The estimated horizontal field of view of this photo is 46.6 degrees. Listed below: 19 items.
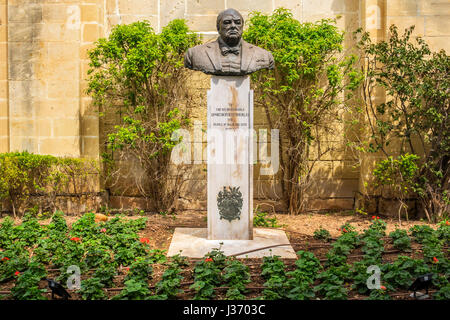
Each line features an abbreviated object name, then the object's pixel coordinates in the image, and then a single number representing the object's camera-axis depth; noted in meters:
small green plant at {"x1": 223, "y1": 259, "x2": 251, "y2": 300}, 4.33
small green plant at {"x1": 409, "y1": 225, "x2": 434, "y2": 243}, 6.17
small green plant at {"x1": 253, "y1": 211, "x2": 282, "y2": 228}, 7.33
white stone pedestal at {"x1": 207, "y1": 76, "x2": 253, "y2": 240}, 6.10
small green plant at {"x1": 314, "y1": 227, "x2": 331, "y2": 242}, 6.46
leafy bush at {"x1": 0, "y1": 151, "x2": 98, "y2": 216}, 7.67
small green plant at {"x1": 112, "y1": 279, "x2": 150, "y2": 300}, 4.19
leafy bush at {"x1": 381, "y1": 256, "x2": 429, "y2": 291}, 4.57
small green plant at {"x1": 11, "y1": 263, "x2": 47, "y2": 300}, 4.15
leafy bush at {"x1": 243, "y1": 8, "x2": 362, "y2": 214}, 7.64
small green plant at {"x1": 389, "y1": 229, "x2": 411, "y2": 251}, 5.82
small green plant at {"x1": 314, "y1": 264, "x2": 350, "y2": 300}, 4.25
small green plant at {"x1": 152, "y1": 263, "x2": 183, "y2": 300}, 4.36
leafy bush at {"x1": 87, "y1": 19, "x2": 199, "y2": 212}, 7.67
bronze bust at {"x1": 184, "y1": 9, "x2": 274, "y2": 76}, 5.97
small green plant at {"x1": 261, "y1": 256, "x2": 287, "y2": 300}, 4.26
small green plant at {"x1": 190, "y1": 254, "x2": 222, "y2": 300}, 4.38
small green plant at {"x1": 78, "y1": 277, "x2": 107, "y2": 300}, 4.31
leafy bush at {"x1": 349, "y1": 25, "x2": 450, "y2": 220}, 7.36
